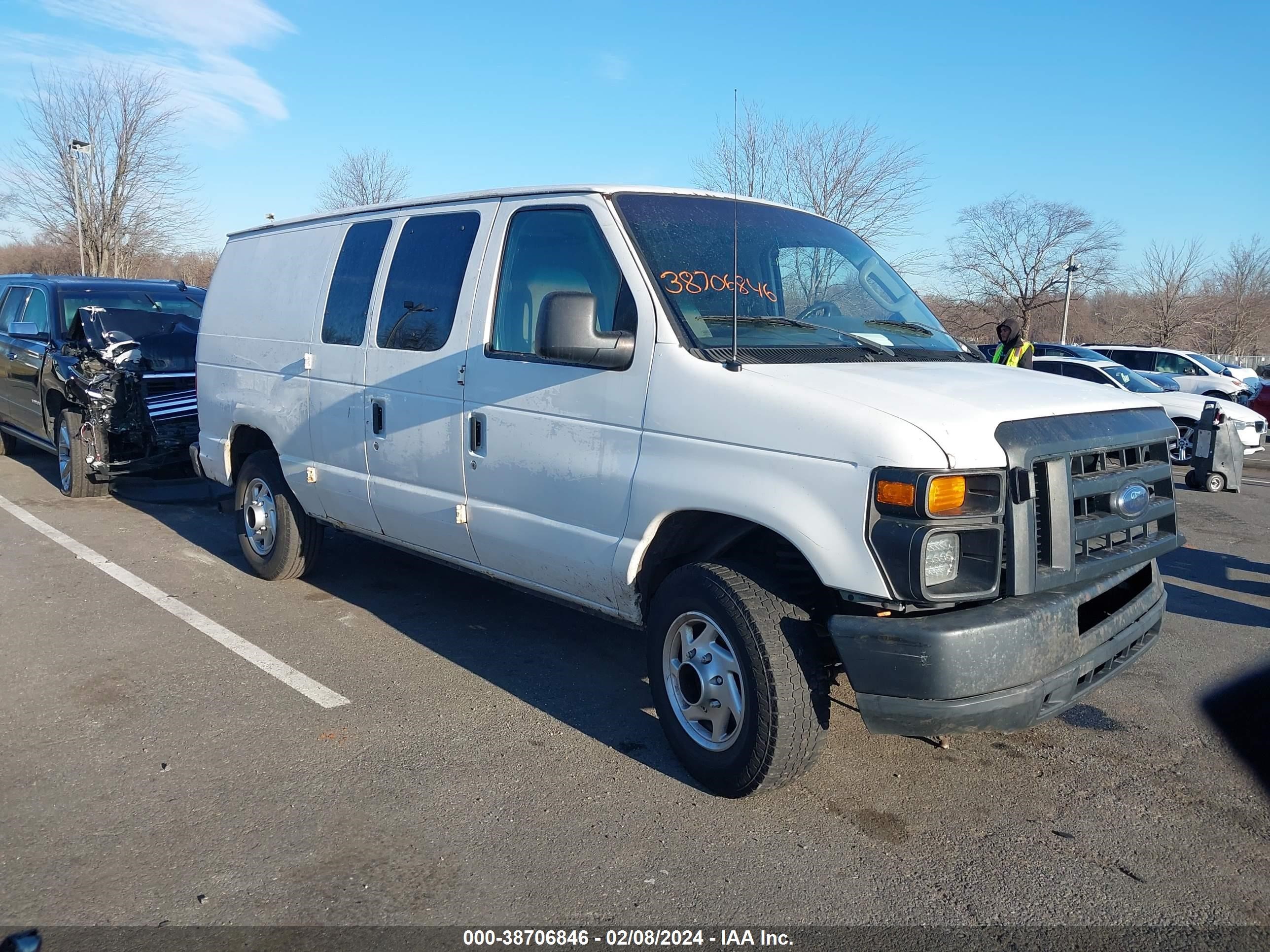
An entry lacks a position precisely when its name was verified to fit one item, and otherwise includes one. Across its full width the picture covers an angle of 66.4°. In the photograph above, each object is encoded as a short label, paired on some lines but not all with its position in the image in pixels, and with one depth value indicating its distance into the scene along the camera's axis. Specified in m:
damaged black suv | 8.56
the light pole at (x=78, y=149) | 27.11
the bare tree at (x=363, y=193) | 28.67
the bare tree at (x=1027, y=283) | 39.06
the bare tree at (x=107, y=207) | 29.19
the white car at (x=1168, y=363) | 21.66
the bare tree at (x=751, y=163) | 17.27
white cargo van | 3.06
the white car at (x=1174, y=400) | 12.80
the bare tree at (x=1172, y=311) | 41.91
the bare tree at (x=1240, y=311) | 45.91
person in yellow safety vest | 9.75
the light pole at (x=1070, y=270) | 35.09
